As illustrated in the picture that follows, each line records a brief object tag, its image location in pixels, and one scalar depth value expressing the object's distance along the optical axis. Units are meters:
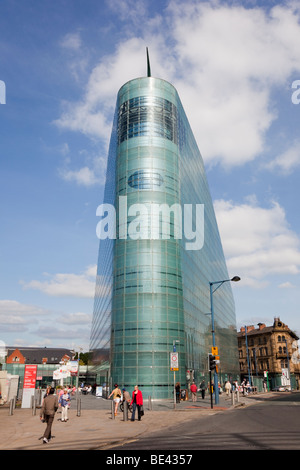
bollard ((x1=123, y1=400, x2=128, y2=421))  18.93
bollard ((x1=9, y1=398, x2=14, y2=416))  22.59
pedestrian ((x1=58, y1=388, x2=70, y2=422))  19.12
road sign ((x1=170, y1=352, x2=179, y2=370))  28.31
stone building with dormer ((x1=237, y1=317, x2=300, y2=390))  105.19
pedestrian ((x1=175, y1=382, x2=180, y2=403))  35.03
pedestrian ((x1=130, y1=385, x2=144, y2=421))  18.59
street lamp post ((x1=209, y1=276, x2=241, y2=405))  31.77
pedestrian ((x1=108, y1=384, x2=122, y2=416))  22.11
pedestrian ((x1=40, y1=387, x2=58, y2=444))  12.24
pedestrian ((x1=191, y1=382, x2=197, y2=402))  34.51
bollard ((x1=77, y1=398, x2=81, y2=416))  22.18
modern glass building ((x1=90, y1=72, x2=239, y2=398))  43.75
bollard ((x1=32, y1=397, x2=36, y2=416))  23.40
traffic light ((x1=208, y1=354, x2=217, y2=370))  28.39
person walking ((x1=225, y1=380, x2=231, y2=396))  47.06
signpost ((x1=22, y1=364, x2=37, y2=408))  29.14
